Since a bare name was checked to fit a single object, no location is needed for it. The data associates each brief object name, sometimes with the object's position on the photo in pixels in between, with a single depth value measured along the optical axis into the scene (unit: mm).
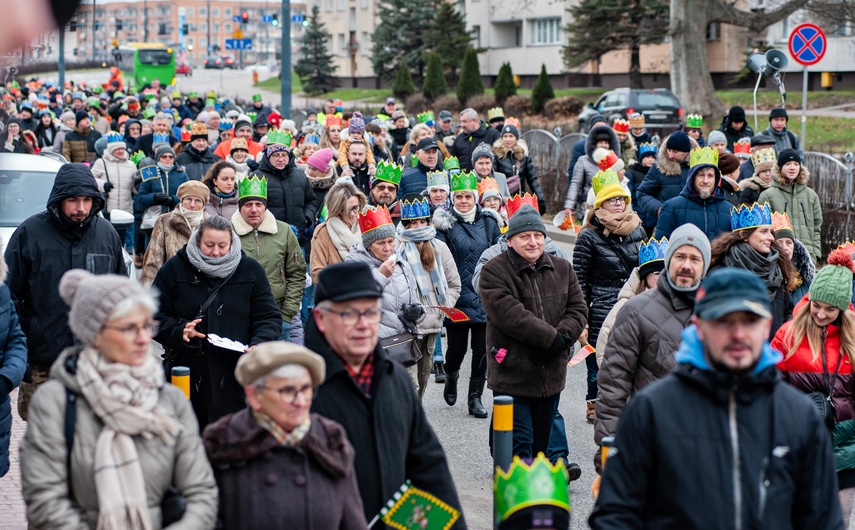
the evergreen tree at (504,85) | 107411
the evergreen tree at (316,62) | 152861
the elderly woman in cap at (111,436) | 6466
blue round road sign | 33922
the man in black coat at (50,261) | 12856
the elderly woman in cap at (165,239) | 16181
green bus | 141814
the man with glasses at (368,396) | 7640
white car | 21254
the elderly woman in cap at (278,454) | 6781
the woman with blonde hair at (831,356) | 10972
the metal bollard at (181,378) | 10454
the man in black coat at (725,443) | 6323
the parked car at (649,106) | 74089
